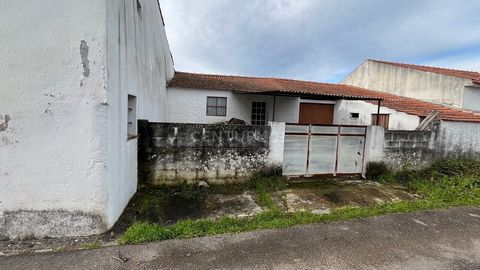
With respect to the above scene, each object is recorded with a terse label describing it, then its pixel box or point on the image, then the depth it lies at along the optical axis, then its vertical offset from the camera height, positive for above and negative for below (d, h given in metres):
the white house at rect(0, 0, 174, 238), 3.53 -0.05
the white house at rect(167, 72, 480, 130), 11.30 +0.87
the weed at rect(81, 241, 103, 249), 3.54 -1.85
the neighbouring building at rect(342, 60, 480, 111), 11.06 +2.38
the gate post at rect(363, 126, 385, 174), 7.44 -0.50
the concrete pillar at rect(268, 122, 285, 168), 6.65 -0.51
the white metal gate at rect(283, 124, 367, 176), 7.06 -0.72
